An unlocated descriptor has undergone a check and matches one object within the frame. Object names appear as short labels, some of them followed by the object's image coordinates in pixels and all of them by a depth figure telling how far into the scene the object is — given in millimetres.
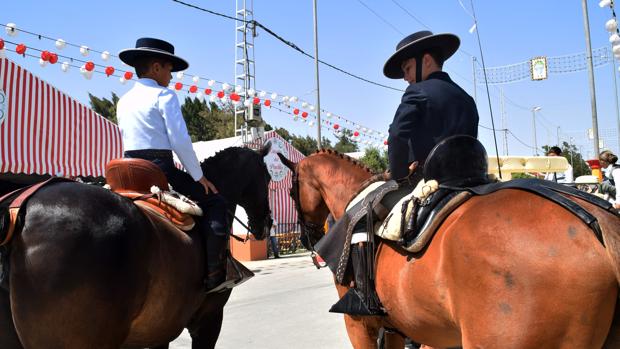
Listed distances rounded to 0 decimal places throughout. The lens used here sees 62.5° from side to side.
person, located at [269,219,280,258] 18391
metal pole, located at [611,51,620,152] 21744
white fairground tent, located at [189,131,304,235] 17375
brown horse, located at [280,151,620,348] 1953
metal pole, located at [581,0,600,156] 12945
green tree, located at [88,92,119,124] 50875
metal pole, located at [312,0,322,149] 18562
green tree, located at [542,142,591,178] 66350
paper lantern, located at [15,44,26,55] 10750
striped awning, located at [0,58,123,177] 9430
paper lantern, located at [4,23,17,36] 10399
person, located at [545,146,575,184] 11009
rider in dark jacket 3137
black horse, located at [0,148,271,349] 2447
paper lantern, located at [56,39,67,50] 11603
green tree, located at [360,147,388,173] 38603
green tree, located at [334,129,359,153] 61666
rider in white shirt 3643
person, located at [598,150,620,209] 8350
